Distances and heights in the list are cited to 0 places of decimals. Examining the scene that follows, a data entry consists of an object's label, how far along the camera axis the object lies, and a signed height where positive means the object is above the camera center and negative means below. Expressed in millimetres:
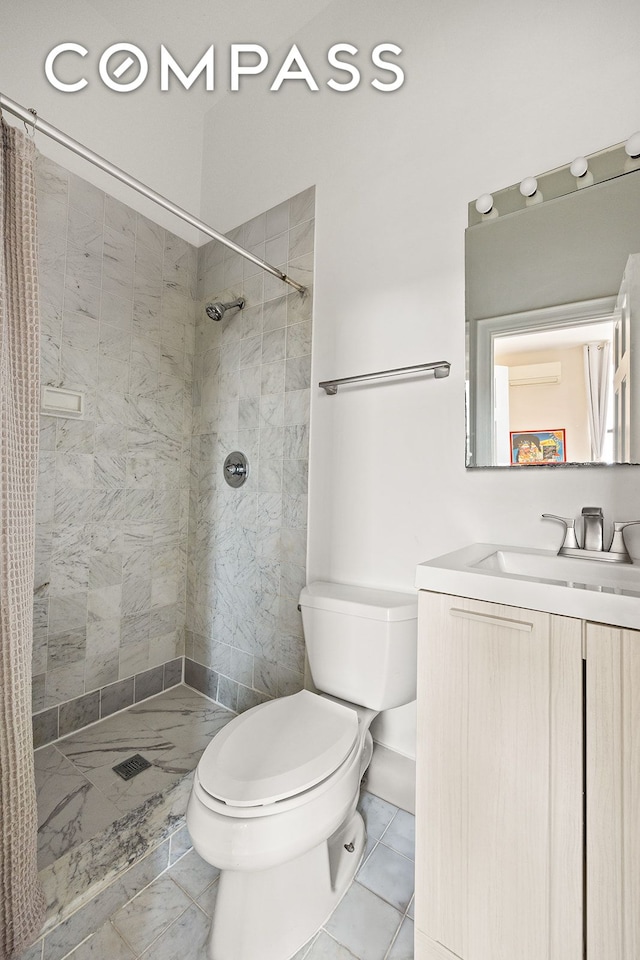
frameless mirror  1046 +420
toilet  863 -691
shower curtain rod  882 +790
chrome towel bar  1257 +323
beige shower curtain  846 -109
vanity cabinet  640 -538
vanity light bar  1040 +789
